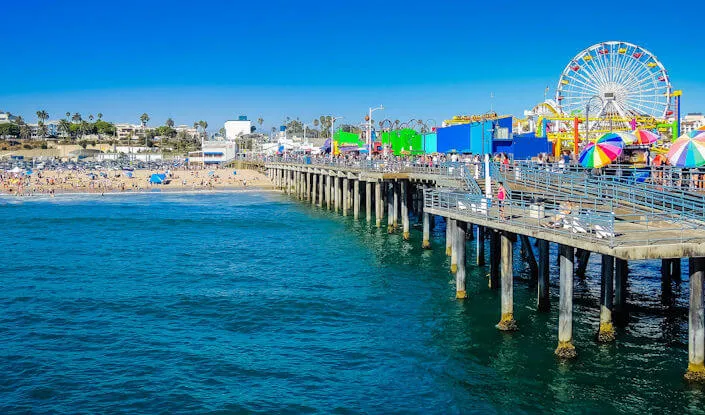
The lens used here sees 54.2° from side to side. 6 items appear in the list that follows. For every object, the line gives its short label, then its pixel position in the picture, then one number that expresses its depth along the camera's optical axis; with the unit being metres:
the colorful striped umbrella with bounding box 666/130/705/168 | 18.61
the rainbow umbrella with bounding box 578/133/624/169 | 21.91
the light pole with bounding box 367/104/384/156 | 47.38
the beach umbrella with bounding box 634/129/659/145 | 26.95
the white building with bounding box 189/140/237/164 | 124.38
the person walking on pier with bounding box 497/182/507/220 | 18.33
